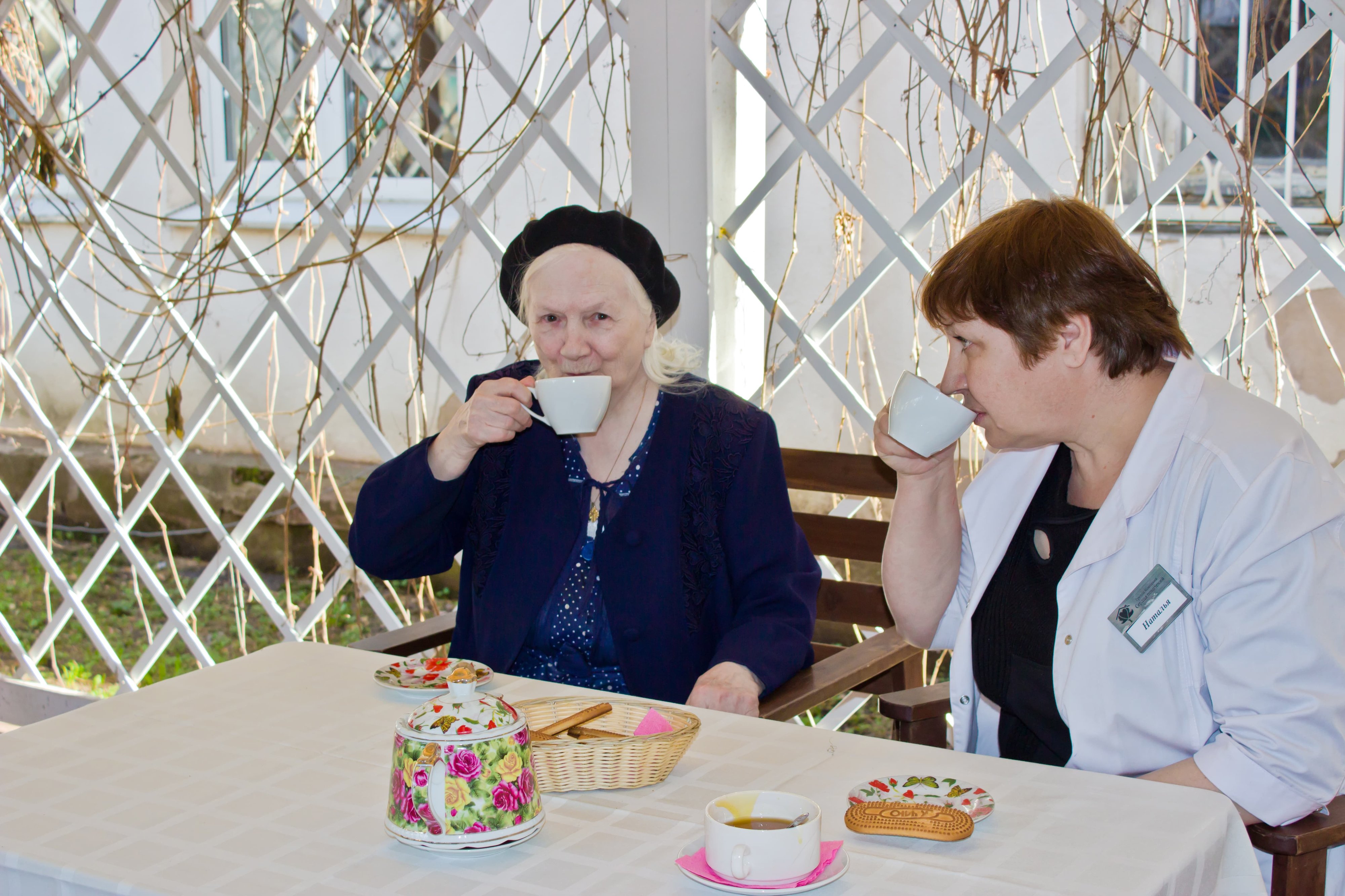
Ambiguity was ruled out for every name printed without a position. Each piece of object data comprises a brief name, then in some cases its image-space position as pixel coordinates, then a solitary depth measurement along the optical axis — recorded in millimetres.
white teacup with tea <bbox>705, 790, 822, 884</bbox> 897
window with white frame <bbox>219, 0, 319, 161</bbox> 4016
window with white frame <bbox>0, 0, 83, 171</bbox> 2855
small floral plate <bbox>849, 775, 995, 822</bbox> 1017
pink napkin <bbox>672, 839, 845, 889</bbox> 908
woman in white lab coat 1200
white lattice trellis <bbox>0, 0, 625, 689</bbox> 2346
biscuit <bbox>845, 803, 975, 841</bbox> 971
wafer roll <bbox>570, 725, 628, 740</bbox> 1196
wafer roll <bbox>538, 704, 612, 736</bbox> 1149
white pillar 2137
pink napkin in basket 1179
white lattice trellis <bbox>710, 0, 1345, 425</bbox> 1830
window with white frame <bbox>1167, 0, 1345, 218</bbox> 3080
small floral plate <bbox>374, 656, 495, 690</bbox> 1378
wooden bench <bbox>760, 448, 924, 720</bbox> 1950
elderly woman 1737
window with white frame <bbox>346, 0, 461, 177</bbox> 2393
